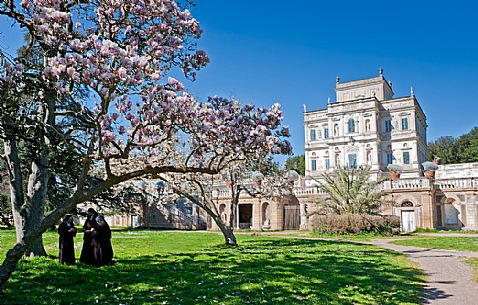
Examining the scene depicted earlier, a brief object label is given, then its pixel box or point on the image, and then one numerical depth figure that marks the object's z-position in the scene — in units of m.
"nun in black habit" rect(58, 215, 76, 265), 9.96
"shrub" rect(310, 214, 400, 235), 24.67
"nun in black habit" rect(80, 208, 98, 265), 10.11
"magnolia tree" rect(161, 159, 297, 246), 16.30
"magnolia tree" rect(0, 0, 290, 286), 6.52
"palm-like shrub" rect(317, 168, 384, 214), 25.63
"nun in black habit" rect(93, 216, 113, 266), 10.02
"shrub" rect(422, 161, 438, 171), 43.33
